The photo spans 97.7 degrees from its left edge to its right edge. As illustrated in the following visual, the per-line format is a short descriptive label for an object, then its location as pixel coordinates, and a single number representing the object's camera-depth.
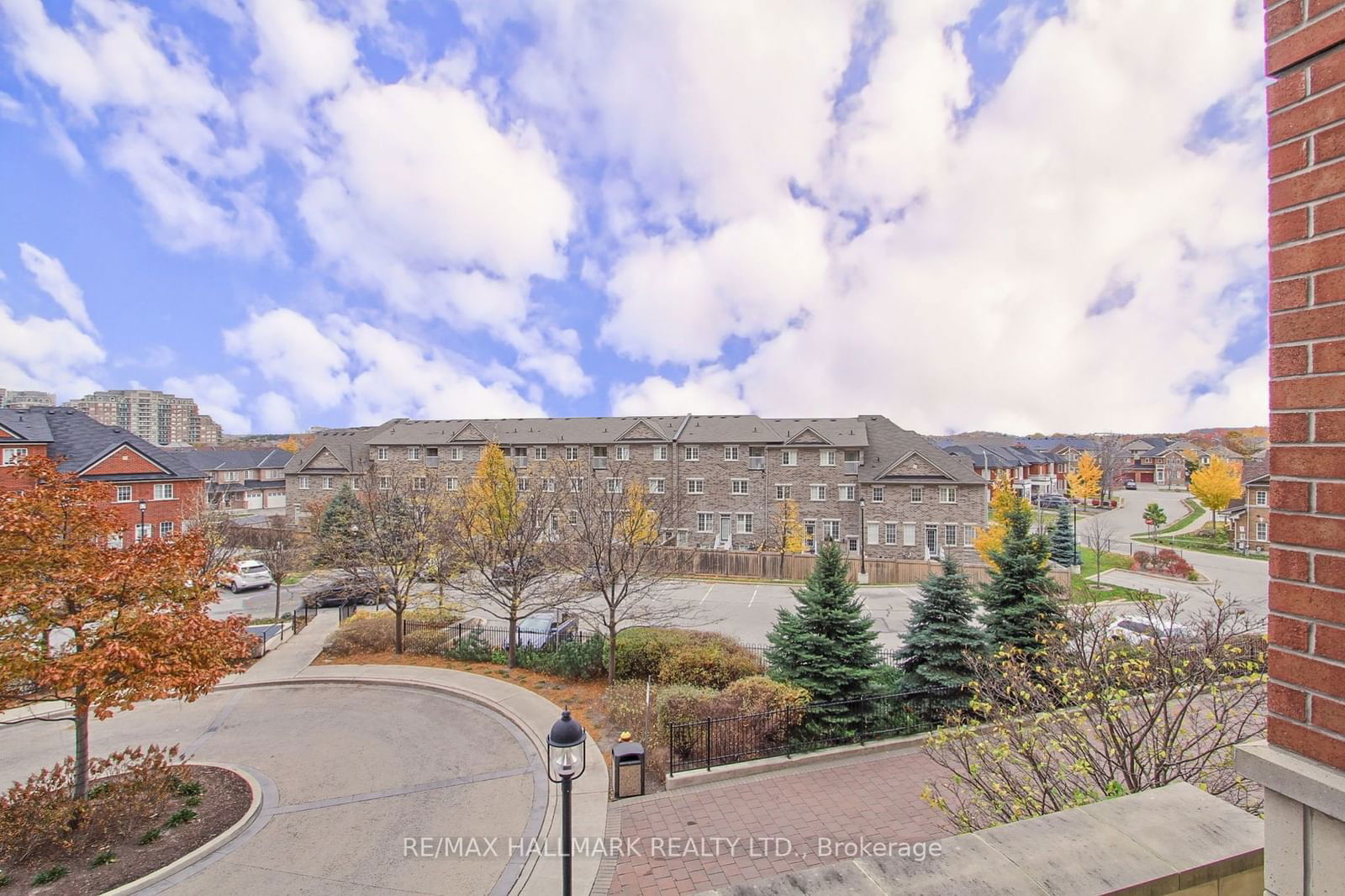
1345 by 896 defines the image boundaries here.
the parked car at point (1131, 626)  16.31
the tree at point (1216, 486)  42.38
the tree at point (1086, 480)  55.53
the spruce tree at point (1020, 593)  13.29
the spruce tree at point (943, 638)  12.84
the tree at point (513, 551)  17.19
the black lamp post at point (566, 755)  6.68
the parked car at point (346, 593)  19.47
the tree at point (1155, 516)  41.16
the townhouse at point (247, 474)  69.44
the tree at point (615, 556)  15.80
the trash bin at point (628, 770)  9.89
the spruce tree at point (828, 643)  12.43
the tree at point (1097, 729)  6.71
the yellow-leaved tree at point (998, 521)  29.44
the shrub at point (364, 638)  18.92
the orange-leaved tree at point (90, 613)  8.27
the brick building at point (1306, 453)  1.93
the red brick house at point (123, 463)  33.03
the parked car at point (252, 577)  30.23
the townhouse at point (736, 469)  36.59
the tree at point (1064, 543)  31.12
